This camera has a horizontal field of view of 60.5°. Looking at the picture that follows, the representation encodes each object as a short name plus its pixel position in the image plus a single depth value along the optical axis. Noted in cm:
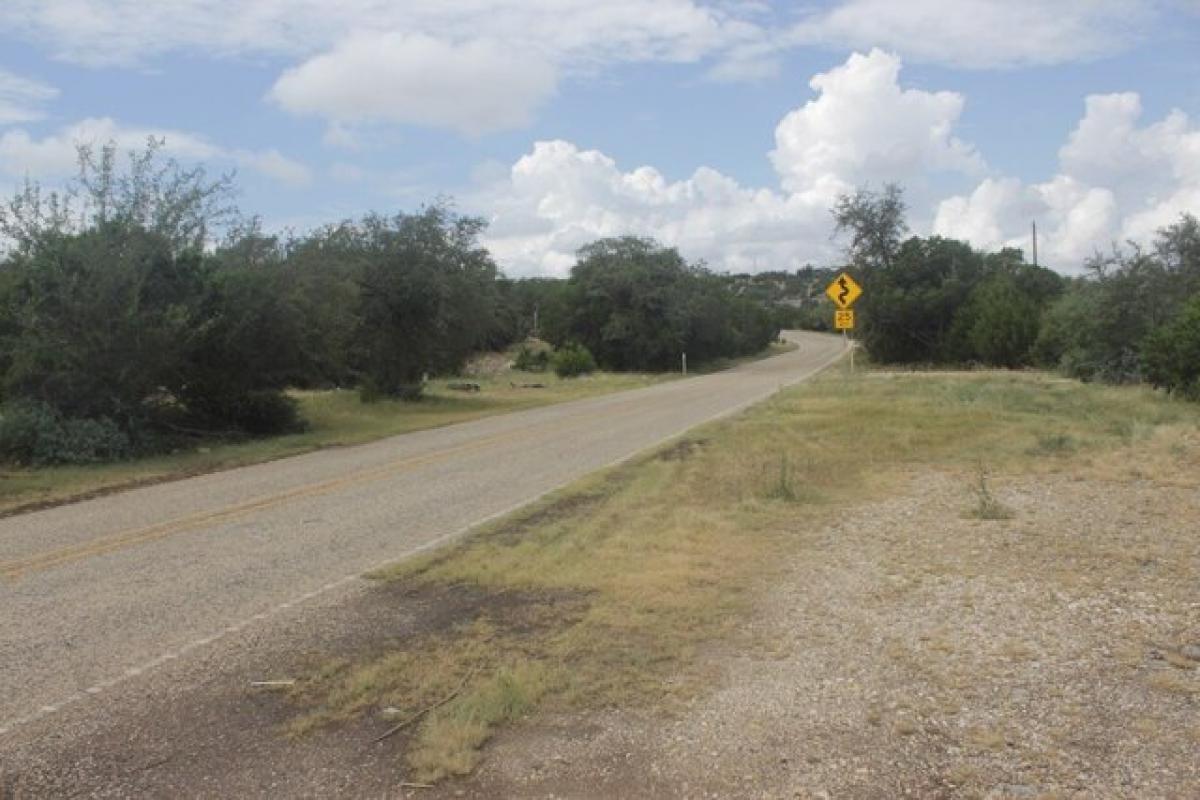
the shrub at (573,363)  5284
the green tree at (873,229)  5428
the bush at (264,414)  2231
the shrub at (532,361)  6056
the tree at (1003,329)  4612
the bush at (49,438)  1688
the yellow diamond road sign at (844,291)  2853
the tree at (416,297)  3191
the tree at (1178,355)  2352
